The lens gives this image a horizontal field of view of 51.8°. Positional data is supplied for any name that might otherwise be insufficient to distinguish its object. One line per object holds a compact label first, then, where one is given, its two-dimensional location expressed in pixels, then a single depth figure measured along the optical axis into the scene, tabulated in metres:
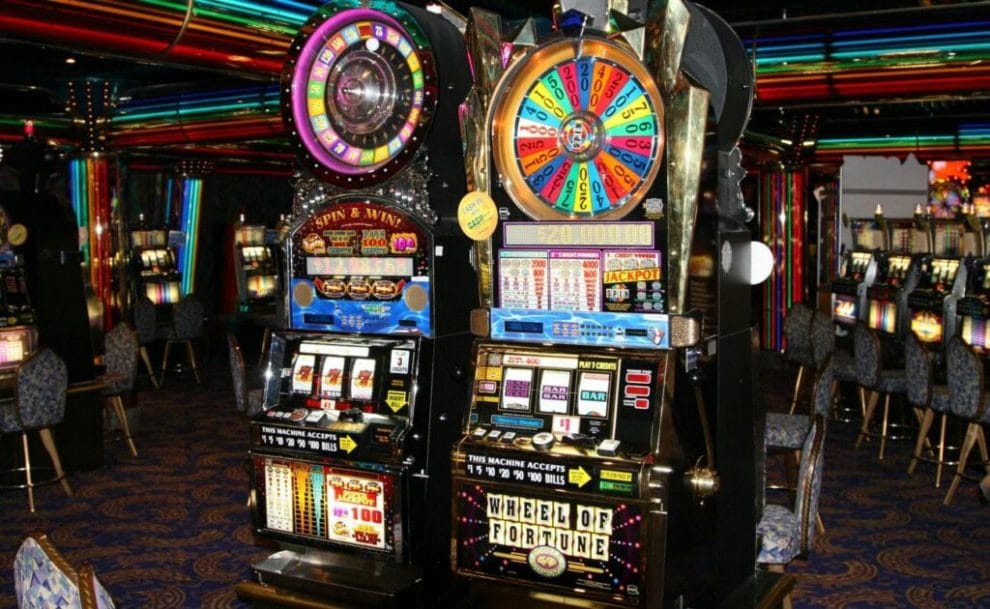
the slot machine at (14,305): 6.99
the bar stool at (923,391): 6.46
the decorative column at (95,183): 9.15
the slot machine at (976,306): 7.33
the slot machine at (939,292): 7.72
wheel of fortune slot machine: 3.12
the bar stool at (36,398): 6.12
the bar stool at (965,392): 5.89
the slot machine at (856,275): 10.05
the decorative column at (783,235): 11.77
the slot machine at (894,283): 8.87
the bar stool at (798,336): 8.64
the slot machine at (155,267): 12.77
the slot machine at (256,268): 13.41
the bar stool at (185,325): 10.89
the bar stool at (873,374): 7.28
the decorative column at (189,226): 14.15
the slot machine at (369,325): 3.83
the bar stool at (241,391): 6.12
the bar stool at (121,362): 7.51
